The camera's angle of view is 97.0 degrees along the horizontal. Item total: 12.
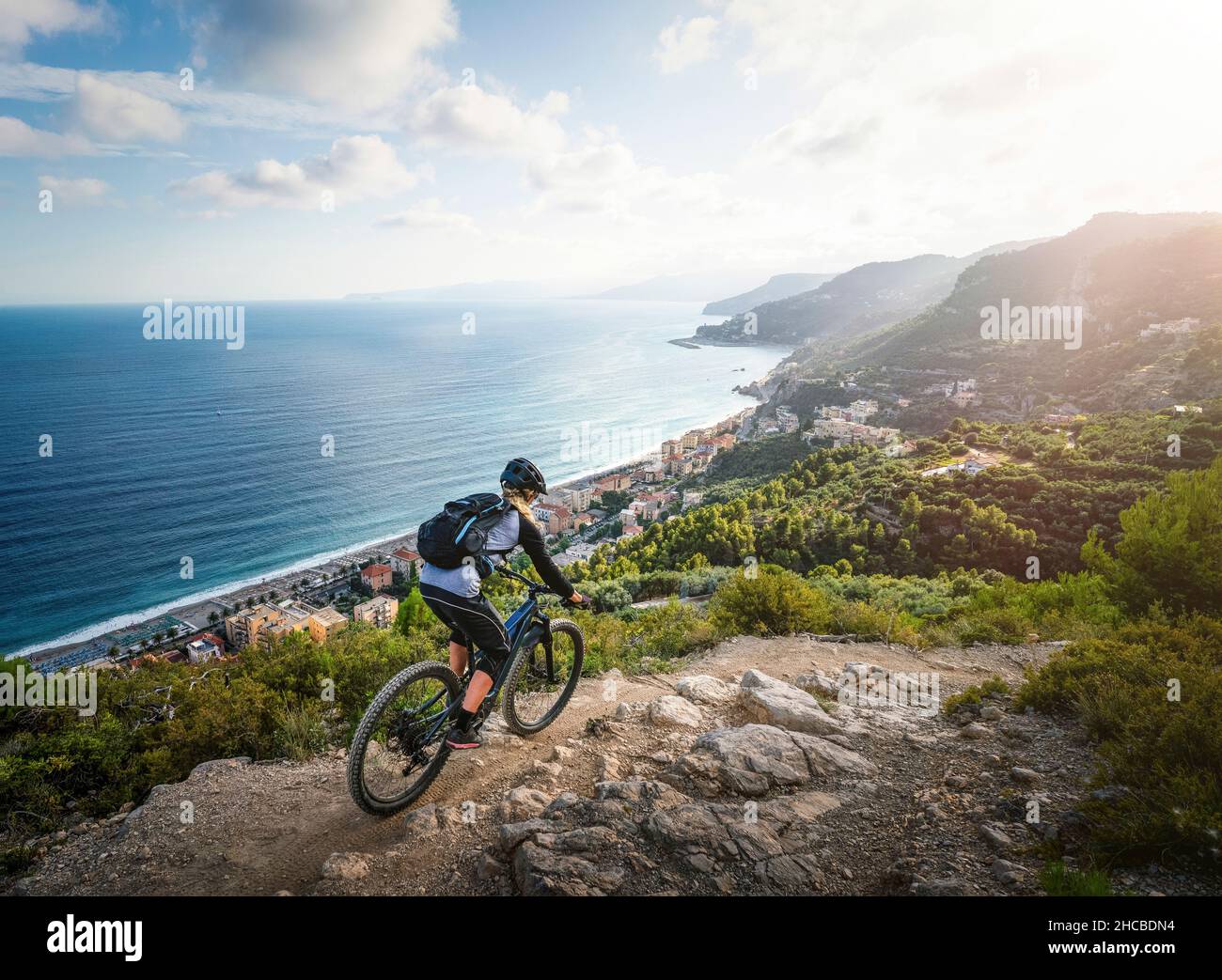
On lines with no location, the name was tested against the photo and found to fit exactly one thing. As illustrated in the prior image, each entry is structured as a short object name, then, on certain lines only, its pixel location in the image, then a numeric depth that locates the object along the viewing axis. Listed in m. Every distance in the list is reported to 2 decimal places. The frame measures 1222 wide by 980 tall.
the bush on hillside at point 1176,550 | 7.62
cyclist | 3.88
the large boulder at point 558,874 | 2.92
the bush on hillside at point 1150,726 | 3.01
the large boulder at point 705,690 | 5.92
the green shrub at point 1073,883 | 2.71
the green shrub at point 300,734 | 4.97
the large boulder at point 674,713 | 5.31
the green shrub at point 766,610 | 9.09
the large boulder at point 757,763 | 4.12
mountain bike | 3.76
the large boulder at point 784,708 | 5.24
